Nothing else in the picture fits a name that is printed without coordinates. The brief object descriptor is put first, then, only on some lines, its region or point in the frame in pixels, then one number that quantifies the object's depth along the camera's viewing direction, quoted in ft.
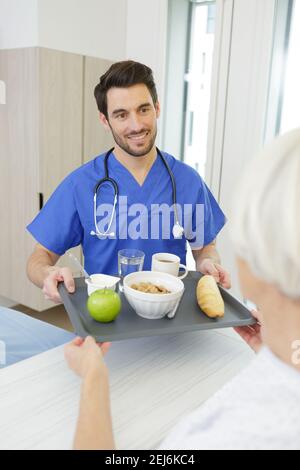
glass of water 4.42
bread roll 3.88
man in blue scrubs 5.49
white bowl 3.65
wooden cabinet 8.34
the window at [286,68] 7.70
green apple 3.60
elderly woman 1.77
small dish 4.07
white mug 4.55
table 2.89
